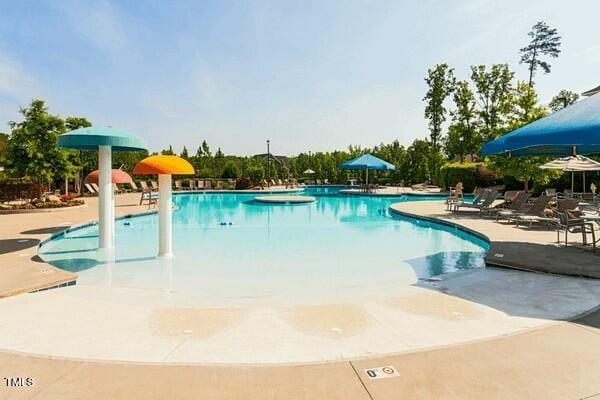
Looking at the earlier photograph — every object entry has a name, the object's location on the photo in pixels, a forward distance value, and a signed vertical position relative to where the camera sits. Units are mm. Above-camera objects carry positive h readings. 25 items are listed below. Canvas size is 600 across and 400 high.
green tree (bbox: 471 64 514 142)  26766 +7400
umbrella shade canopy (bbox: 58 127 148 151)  7172 +1073
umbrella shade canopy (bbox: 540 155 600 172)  12734 +807
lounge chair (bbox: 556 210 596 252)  7434 -780
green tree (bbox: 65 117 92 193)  19734 +2270
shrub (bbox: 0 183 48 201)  16250 +76
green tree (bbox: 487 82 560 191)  14750 +1217
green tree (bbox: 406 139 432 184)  31312 +2395
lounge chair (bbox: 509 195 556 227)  10281 -770
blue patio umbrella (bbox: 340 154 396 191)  23719 +1688
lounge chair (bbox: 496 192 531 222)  11355 -617
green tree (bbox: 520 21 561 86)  33531 +13087
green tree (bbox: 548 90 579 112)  48031 +12205
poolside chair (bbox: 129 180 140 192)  26153 +259
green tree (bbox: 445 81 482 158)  28203 +5608
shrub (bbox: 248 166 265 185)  30641 +1308
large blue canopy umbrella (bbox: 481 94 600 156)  5227 +896
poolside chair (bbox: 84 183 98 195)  22148 +180
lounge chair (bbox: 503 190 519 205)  13718 -304
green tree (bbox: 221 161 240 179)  33353 +1712
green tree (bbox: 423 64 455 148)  32375 +8563
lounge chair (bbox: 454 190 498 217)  12281 -500
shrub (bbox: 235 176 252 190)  29641 +539
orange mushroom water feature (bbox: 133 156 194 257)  7004 +252
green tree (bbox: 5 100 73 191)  14836 +1870
